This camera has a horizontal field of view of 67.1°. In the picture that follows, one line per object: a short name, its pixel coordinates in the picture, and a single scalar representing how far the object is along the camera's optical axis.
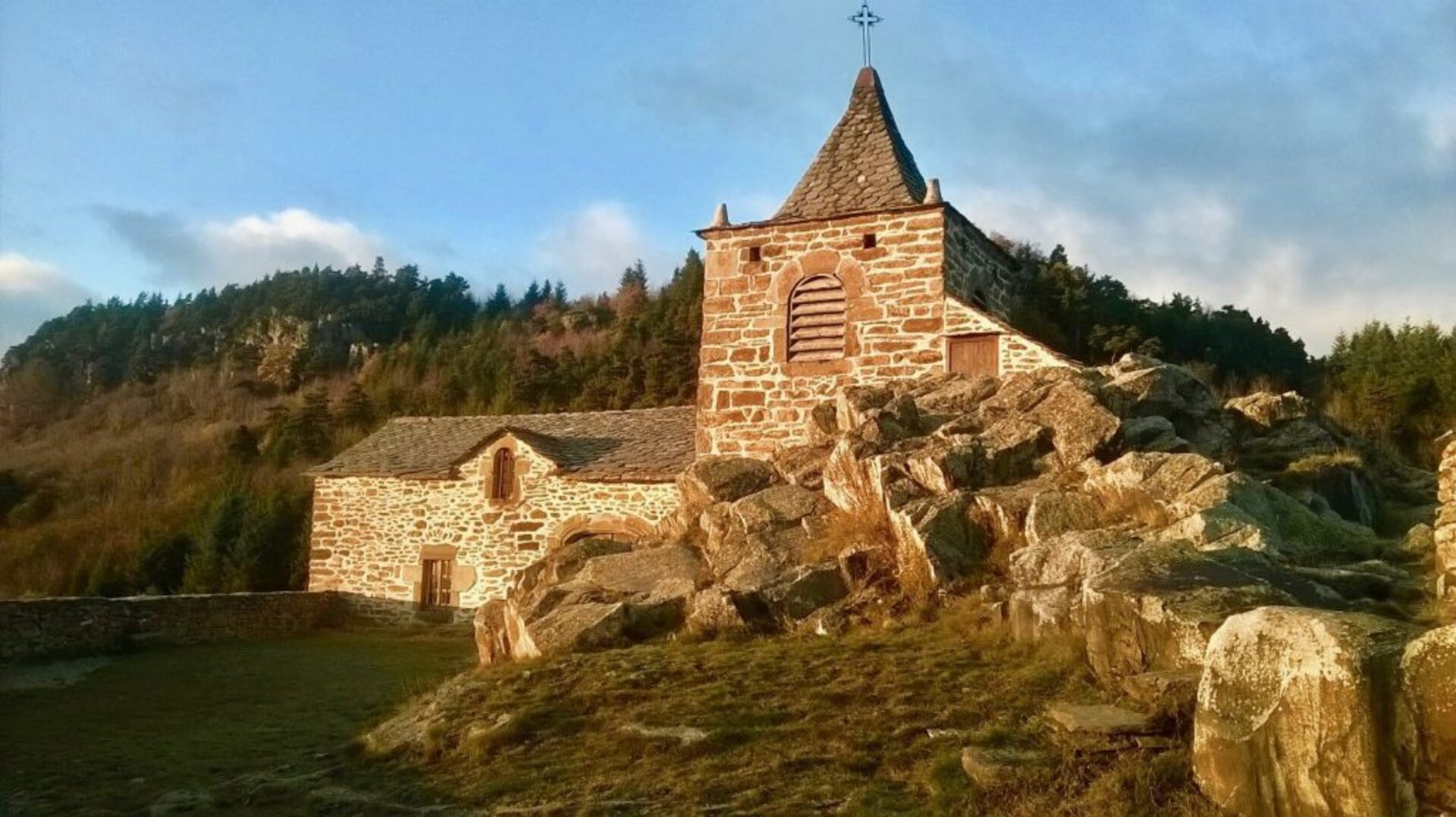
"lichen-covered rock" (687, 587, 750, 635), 9.77
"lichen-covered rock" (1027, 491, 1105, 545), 9.42
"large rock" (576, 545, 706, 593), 11.41
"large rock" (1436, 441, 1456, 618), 6.00
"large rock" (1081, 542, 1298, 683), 6.47
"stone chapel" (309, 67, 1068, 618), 15.34
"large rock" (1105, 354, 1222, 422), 12.00
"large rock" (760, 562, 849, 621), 9.91
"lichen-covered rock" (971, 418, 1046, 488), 11.07
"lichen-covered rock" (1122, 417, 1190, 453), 11.07
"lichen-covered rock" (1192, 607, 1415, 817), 4.27
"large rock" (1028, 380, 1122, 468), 10.96
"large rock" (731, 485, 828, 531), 11.83
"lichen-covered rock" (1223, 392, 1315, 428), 12.64
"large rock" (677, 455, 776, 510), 13.07
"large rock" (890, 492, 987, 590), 9.67
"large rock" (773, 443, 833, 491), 12.84
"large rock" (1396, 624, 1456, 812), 4.09
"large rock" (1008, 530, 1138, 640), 7.86
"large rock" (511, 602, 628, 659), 9.91
